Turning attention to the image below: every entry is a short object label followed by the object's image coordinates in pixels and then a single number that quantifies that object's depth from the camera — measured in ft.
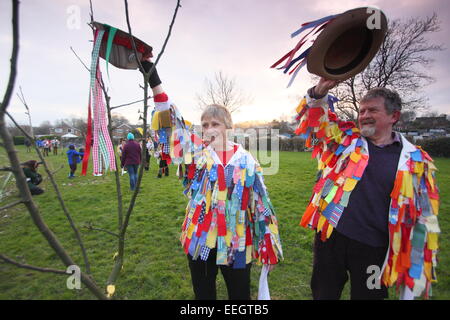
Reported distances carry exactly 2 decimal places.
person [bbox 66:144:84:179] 27.94
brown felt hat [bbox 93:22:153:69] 3.47
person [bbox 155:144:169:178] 26.76
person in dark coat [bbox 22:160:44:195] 18.98
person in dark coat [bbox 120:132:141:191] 20.63
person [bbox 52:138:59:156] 65.15
